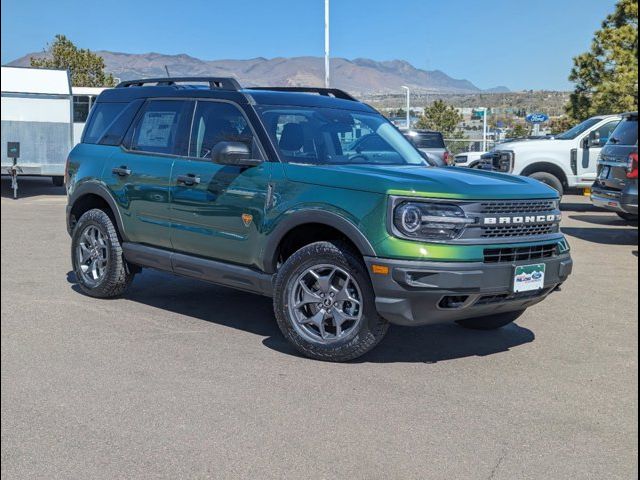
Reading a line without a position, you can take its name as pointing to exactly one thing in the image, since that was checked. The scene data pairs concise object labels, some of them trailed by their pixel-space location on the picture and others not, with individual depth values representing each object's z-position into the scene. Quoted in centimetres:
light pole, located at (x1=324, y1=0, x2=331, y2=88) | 3072
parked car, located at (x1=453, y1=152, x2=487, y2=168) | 2553
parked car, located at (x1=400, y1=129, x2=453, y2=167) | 2062
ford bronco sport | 495
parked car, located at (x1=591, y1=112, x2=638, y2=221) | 1126
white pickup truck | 1706
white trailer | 1998
